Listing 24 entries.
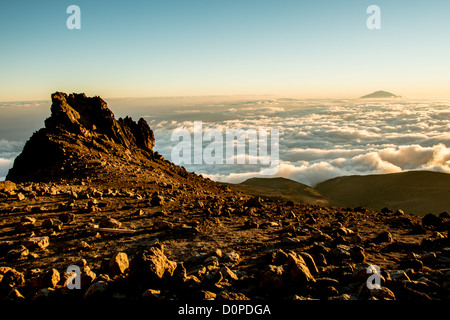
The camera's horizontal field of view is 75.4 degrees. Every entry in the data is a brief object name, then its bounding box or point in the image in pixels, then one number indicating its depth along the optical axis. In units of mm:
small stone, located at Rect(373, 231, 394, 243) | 7789
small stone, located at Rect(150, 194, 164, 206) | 11015
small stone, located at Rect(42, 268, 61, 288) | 4430
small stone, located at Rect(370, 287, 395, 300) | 4262
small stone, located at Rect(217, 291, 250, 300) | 4047
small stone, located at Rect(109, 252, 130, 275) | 4949
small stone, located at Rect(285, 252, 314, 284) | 4711
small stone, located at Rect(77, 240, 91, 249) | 6375
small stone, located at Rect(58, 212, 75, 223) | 8102
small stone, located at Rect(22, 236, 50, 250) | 6242
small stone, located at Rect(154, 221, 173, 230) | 8039
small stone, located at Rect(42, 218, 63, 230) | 7400
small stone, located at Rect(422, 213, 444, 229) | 10109
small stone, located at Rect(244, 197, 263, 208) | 12680
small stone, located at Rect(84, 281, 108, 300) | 4117
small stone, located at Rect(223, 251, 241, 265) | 5895
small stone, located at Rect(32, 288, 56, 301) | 4055
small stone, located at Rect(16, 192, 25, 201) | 10320
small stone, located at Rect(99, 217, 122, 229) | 7730
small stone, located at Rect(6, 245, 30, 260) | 5742
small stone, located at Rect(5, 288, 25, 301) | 4145
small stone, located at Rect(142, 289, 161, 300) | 4055
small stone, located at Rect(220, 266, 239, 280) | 4886
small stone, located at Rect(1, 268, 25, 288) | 4516
